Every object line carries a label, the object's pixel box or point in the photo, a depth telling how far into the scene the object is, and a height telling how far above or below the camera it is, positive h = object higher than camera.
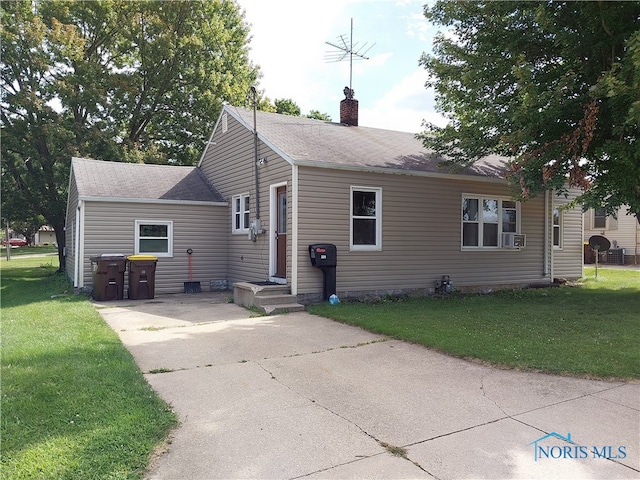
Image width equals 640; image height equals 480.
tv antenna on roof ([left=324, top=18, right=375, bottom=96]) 14.49 +6.04
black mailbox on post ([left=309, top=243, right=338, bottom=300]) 9.85 -0.51
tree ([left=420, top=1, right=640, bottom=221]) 7.40 +2.78
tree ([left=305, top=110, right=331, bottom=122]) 39.21 +10.77
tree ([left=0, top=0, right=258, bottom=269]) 19.67 +7.15
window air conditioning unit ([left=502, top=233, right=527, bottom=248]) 12.95 +0.02
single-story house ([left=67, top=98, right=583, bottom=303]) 10.37 +0.62
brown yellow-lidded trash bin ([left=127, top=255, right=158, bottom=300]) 11.55 -1.01
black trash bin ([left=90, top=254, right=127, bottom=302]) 11.09 -0.97
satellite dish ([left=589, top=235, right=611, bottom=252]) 16.23 -0.05
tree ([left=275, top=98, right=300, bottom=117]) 36.16 +10.58
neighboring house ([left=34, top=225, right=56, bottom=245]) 71.94 -0.21
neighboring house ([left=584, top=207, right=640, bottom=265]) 24.25 +0.43
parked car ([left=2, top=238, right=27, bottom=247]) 62.54 -1.07
